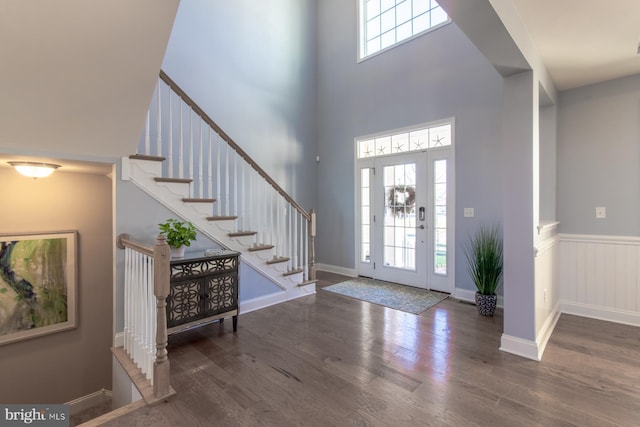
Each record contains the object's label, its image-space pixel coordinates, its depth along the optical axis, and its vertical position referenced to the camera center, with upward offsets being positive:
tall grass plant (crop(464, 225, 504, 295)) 3.41 -0.56
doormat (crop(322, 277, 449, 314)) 3.70 -1.12
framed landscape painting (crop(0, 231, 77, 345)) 2.82 -0.69
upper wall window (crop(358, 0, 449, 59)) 4.33 +3.06
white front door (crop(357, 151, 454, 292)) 4.19 -0.07
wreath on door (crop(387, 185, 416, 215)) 4.46 +0.24
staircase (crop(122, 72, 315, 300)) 2.88 +0.21
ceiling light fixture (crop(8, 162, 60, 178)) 2.48 +0.41
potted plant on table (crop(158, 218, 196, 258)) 2.76 -0.19
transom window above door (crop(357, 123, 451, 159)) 4.20 +1.13
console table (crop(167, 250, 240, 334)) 2.69 -0.72
